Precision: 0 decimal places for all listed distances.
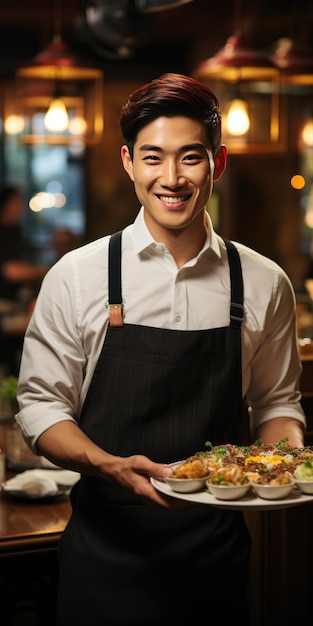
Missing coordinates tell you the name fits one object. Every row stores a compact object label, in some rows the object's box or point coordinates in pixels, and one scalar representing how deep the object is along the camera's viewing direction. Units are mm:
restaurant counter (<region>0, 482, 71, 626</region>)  2738
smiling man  2273
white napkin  2998
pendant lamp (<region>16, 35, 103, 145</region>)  5391
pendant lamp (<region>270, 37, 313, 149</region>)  5328
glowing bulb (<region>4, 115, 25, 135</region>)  10328
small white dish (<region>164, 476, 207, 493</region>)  1958
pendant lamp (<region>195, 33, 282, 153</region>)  4914
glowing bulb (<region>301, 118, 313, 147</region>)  6859
